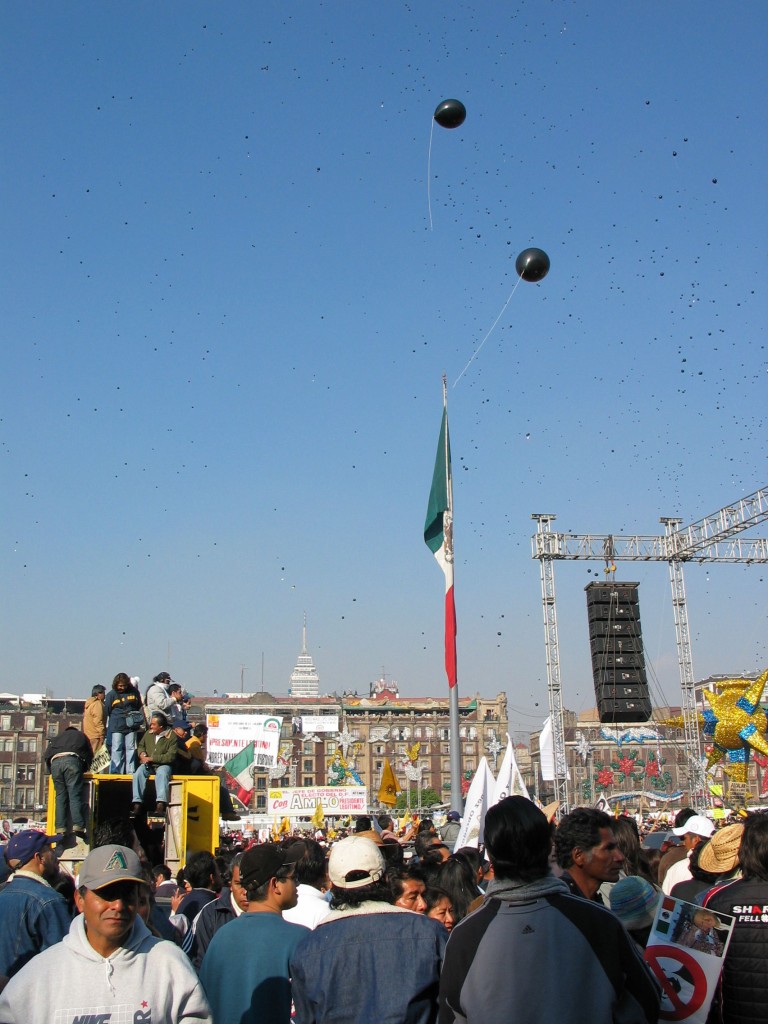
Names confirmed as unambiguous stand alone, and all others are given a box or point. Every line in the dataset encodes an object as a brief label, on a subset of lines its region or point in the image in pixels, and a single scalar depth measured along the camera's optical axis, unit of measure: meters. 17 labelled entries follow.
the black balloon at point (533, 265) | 12.55
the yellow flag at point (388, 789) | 16.70
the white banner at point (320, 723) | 93.68
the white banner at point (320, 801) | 21.98
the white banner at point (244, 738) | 31.14
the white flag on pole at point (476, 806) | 9.48
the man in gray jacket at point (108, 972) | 2.90
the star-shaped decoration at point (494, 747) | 100.25
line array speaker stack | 34.44
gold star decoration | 37.03
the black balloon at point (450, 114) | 12.14
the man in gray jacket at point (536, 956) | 2.73
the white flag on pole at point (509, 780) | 10.40
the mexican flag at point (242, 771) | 25.83
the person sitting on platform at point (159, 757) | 9.48
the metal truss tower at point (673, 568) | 36.47
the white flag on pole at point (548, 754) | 31.30
